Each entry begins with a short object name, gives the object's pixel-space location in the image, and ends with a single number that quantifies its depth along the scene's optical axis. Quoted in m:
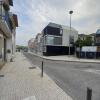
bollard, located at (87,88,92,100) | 1.90
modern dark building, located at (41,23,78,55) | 21.85
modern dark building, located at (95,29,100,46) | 19.18
